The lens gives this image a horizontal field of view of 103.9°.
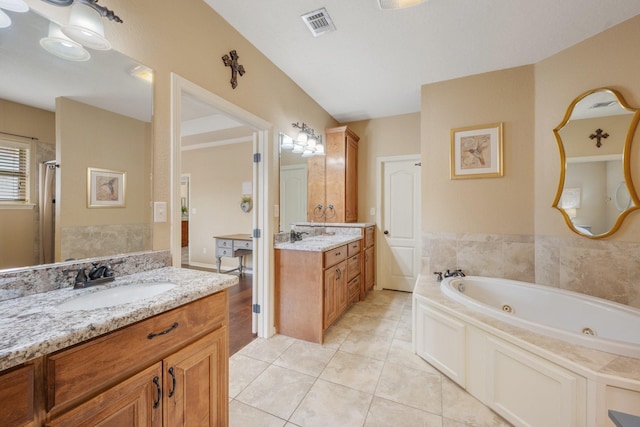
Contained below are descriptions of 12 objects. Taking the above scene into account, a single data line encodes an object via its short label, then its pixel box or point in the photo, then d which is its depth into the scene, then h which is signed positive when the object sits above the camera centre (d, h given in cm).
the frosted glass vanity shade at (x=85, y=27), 104 +80
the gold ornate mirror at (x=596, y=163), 196 +43
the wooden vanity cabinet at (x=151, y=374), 72 -56
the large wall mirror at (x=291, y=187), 276 +34
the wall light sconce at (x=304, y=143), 282 +86
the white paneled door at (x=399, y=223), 375 -14
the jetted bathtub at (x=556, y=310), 138 -72
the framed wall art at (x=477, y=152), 262 +67
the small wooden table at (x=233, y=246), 421 -54
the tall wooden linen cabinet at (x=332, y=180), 351 +48
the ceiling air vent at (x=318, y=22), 185 +148
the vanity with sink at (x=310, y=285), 231 -69
